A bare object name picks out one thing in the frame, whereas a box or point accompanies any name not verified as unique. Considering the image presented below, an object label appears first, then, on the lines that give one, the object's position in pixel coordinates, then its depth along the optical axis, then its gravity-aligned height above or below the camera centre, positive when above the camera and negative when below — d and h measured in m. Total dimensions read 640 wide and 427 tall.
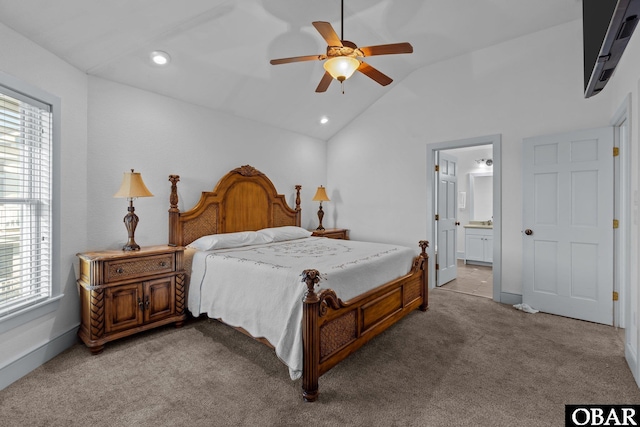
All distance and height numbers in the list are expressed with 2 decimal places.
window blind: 2.19 +0.08
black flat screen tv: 0.86 +0.59
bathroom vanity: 6.21 -0.62
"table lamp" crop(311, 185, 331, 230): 5.21 +0.25
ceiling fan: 2.27 +1.22
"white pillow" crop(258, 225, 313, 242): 4.03 -0.29
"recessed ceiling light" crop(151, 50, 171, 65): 2.94 +1.50
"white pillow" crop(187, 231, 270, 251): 3.35 -0.33
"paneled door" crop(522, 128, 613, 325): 3.21 -0.11
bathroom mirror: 6.80 +0.38
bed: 2.06 -0.57
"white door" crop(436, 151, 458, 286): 4.68 -0.08
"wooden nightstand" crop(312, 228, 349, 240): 4.93 -0.34
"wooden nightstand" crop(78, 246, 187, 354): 2.59 -0.74
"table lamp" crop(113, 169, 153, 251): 2.89 +0.17
